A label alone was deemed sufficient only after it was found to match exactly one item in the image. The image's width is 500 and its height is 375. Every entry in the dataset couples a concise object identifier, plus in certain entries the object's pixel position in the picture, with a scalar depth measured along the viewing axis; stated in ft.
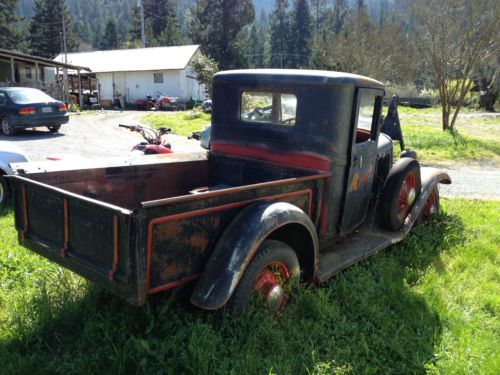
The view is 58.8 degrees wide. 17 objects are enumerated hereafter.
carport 76.23
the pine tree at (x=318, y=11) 263.29
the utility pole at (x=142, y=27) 130.66
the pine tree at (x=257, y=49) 234.03
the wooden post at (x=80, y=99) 90.67
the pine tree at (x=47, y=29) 177.58
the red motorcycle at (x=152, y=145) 20.67
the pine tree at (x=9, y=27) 144.06
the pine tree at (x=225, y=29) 144.97
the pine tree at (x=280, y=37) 228.43
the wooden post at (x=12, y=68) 75.29
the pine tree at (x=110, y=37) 245.65
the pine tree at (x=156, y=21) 198.49
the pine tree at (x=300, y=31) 226.17
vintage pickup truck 8.65
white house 114.52
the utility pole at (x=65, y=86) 85.25
